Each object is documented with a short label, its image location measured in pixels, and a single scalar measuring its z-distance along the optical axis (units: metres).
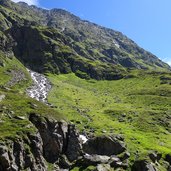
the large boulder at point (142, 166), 40.60
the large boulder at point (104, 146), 45.95
